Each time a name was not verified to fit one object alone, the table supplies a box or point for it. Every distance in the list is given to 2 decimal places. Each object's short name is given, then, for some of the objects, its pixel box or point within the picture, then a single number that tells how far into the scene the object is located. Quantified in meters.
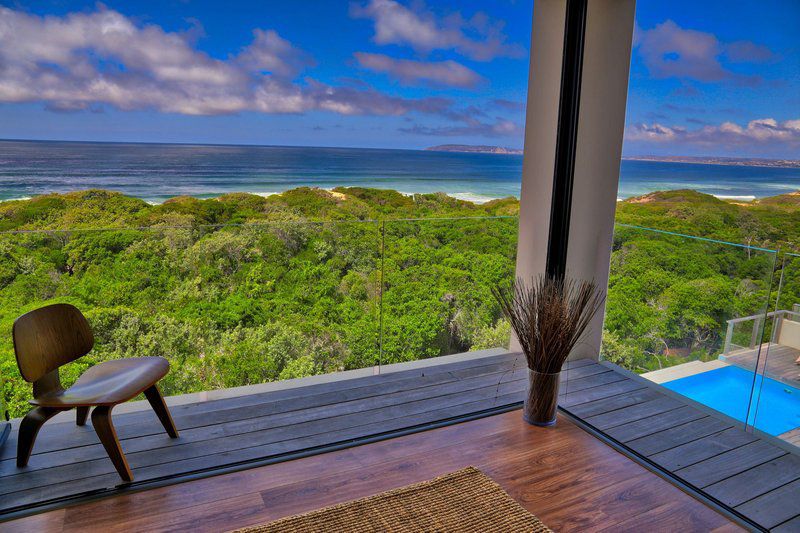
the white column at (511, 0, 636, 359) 2.95
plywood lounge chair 2.07
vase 2.71
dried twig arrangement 2.62
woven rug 1.95
